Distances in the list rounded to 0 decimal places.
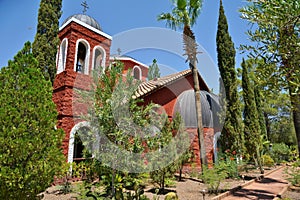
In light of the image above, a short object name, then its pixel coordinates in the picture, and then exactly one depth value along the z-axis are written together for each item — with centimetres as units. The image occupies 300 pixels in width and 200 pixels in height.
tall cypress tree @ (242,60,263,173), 1630
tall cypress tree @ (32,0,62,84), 1102
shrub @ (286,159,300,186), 1041
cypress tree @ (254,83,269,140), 2737
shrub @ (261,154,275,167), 2170
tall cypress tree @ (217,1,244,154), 1589
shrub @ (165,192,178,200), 799
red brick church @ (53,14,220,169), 1213
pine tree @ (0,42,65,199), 526
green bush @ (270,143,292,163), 2479
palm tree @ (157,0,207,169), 1363
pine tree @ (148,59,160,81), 2981
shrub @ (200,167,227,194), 973
